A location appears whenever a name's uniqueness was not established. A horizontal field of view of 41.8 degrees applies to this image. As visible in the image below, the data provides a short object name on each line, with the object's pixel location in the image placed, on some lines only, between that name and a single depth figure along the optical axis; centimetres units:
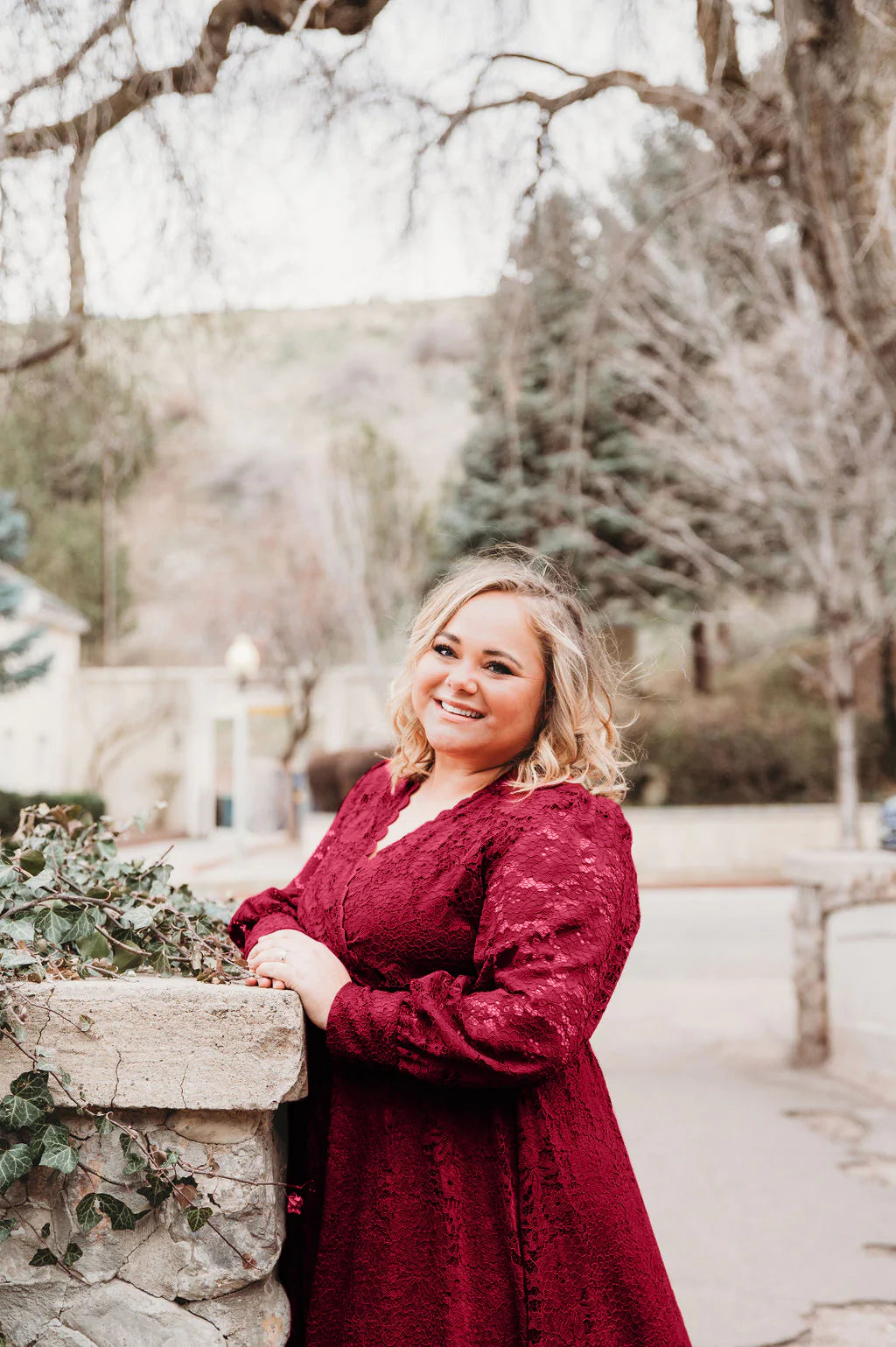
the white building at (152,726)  2245
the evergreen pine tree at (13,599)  1566
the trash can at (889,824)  887
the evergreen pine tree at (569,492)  1778
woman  158
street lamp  1616
